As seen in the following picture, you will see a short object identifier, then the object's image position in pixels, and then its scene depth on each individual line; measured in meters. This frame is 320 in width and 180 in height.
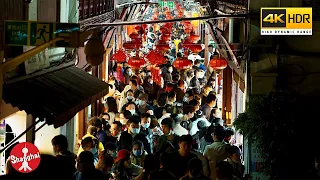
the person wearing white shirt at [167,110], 15.06
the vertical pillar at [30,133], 11.74
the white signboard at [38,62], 10.32
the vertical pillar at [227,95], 19.22
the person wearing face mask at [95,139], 11.00
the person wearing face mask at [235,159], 9.71
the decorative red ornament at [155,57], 21.27
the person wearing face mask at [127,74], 23.32
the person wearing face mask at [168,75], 23.50
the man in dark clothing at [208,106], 15.28
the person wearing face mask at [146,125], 13.00
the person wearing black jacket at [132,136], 11.70
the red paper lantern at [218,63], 16.67
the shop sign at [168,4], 41.20
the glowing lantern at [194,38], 23.72
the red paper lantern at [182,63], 19.44
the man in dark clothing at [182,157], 9.30
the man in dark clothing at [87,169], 8.02
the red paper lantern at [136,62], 19.19
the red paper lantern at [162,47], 22.64
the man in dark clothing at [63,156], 9.18
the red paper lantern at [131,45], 22.06
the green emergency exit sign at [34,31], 9.06
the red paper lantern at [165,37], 27.40
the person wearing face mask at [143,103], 15.47
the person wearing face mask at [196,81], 21.23
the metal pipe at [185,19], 11.64
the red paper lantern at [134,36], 23.55
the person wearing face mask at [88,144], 10.12
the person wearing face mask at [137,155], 10.52
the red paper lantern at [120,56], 21.06
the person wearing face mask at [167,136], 11.34
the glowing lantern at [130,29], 35.79
